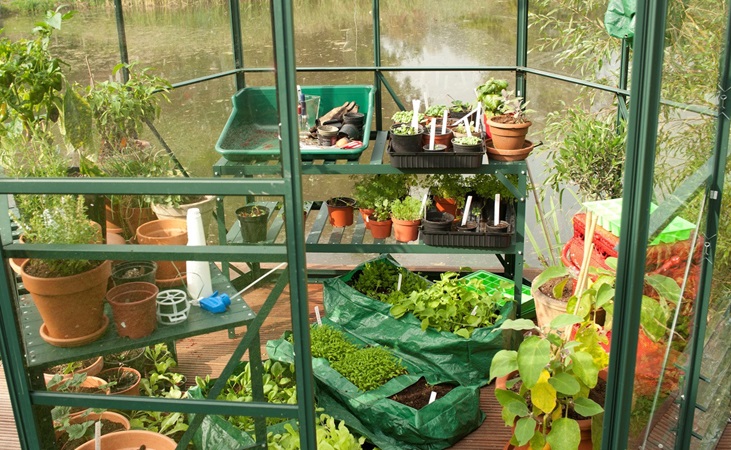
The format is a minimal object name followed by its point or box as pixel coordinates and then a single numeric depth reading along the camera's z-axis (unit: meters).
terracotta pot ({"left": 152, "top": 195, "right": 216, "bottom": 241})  2.23
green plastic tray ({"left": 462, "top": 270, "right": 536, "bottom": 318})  4.40
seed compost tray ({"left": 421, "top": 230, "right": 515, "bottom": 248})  4.10
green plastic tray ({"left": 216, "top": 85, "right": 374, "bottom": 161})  2.13
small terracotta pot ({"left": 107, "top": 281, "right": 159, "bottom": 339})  2.35
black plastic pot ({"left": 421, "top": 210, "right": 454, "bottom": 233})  4.17
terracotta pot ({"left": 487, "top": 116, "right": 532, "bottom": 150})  4.07
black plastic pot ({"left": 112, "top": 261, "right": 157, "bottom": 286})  2.34
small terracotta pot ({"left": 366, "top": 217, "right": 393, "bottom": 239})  4.53
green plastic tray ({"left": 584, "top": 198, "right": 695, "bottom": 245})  3.65
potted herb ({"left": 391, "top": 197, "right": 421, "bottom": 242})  4.34
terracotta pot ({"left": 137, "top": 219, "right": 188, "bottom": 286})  2.28
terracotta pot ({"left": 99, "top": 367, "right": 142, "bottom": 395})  2.40
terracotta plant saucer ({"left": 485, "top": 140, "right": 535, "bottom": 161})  4.14
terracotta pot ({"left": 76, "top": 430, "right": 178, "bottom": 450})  2.52
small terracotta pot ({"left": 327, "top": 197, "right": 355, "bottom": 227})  4.78
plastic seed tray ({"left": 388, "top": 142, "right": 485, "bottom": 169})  4.01
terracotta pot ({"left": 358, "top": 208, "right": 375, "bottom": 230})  4.58
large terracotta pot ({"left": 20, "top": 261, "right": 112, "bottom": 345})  2.35
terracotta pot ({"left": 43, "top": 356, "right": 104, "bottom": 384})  2.39
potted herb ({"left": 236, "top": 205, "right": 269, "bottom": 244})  2.20
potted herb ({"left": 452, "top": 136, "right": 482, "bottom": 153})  3.99
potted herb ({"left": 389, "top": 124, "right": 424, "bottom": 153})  4.05
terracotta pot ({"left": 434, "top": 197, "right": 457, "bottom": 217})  4.50
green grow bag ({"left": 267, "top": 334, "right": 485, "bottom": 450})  3.38
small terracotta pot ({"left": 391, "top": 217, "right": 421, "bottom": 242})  4.34
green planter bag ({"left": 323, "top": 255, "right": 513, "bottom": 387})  3.80
